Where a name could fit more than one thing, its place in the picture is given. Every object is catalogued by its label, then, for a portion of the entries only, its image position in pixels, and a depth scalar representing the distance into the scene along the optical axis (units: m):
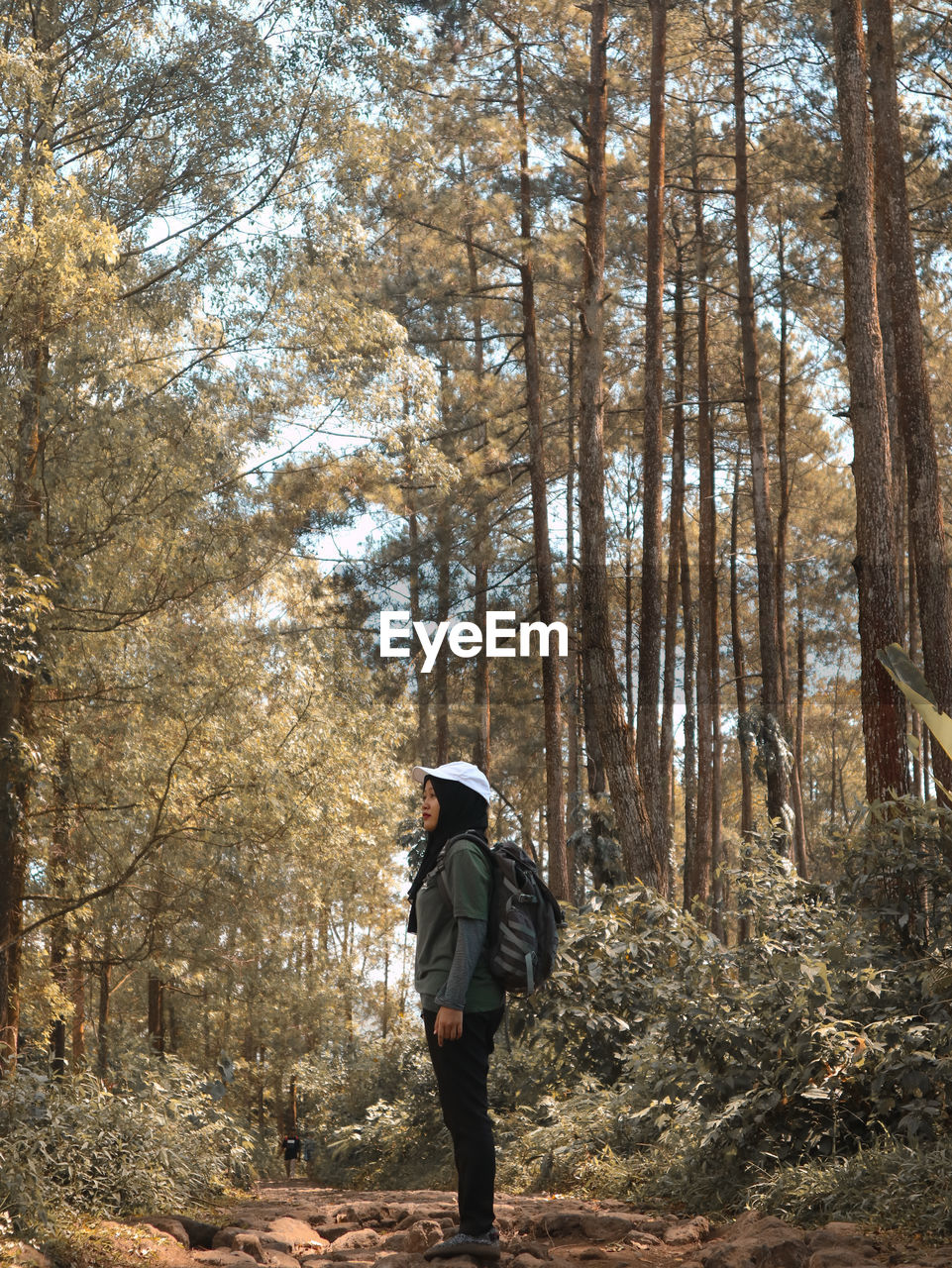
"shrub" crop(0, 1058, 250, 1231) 5.48
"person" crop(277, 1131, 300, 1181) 19.50
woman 4.42
